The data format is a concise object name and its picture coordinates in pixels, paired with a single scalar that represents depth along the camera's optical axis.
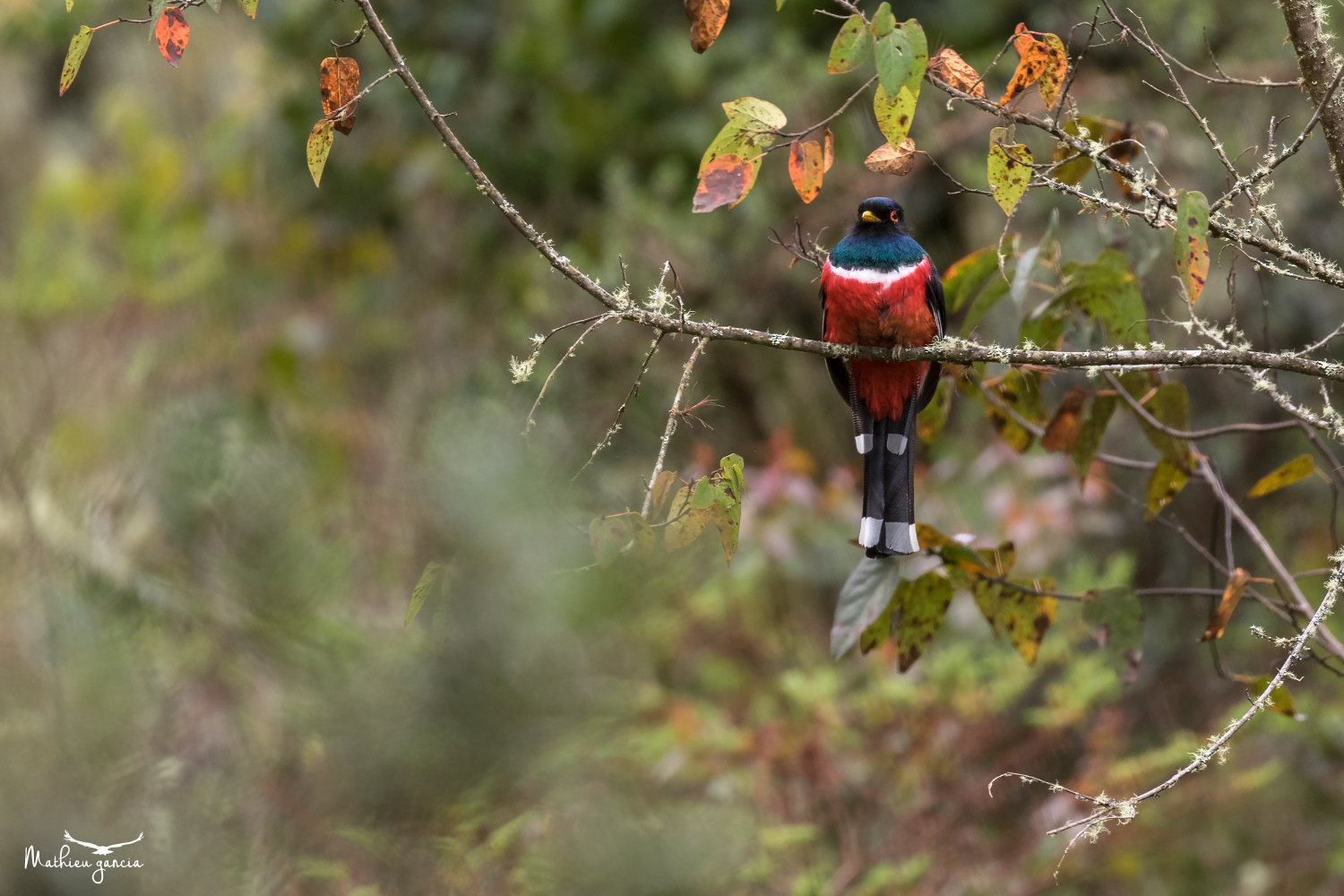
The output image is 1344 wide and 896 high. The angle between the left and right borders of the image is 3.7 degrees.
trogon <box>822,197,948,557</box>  13.90
